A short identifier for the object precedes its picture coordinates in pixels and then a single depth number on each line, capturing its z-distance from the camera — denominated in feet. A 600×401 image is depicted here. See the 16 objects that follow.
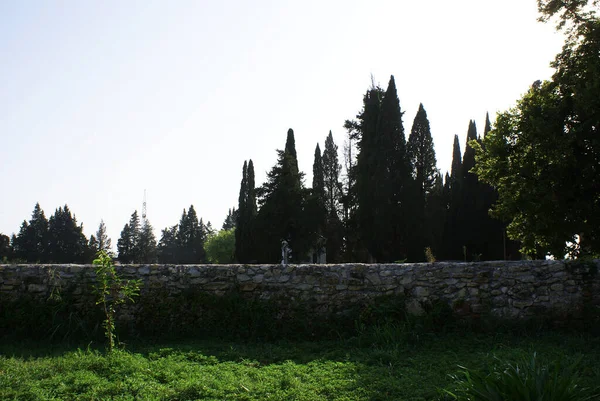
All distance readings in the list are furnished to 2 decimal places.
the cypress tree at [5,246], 181.98
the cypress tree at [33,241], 190.60
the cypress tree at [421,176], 97.30
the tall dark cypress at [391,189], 96.73
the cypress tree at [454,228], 107.14
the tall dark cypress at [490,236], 105.19
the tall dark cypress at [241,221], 138.31
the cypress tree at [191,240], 241.14
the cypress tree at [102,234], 248.73
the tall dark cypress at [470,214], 105.81
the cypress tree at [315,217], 116.26
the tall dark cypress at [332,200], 124.36
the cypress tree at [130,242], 225.56
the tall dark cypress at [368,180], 98.58
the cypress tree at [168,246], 251.60
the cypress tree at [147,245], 227.61
